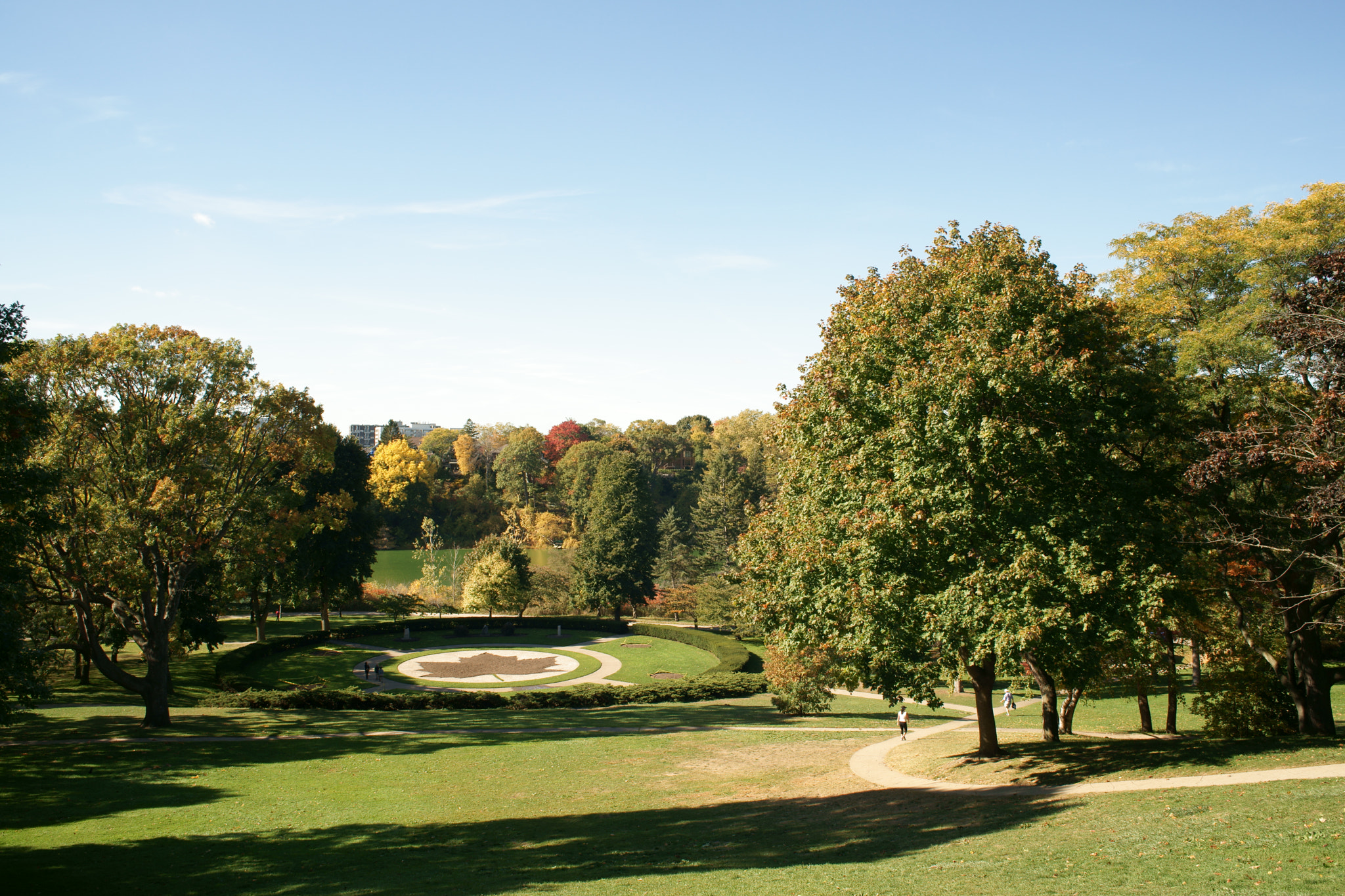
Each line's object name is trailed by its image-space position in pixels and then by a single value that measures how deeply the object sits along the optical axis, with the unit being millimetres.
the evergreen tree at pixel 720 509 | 67625
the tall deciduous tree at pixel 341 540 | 48144
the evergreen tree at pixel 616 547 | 60250
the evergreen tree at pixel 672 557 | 66812
